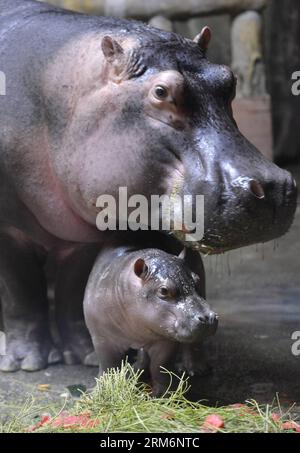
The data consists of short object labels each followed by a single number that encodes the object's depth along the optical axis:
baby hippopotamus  6.50
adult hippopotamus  6.66
